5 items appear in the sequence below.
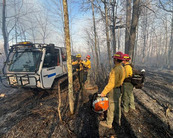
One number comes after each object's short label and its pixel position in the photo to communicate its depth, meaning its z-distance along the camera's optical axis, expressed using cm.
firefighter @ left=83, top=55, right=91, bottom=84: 527
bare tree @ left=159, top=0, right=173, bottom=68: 893
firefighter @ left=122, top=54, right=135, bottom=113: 304
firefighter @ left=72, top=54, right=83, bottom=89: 505
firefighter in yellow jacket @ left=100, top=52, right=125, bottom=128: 213
